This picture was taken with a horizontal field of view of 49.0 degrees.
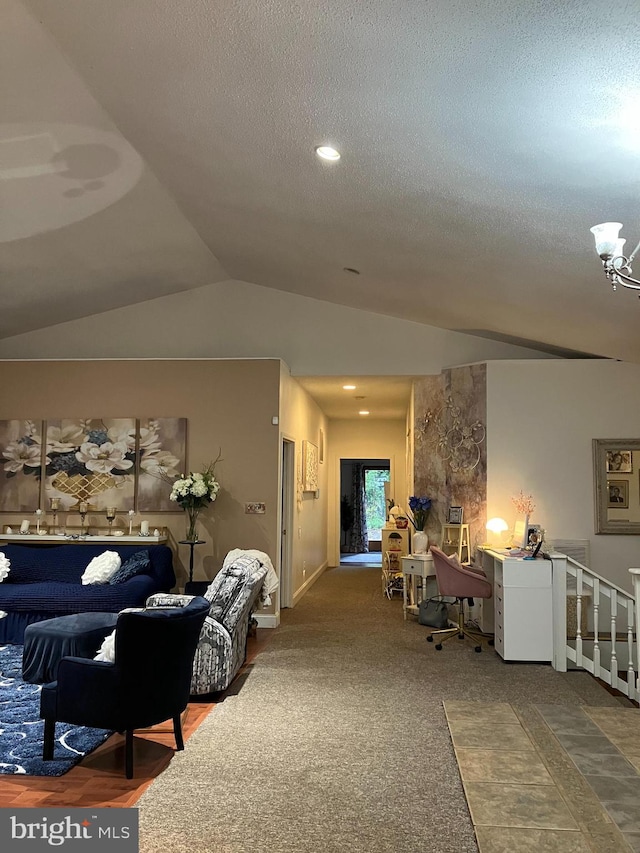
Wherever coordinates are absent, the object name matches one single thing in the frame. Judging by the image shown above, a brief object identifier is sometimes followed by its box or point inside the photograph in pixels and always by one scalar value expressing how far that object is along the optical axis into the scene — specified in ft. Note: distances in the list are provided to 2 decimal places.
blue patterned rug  11.65
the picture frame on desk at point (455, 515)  24.76
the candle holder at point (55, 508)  24.40
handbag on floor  23.79
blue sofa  20.49
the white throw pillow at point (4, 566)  21.95
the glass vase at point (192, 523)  23.24
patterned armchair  15.56
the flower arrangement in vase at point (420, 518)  25.70
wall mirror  23.41
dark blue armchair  11.38
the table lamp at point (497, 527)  23.56
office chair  20.85
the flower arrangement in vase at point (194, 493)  22.94
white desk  19.22
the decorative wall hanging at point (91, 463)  24.50
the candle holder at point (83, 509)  24.38
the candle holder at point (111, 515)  24.04
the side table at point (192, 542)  22.70
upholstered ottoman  15.26
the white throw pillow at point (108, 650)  13.37
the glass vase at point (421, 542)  25.67
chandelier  9.45
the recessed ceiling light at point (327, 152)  13.92
